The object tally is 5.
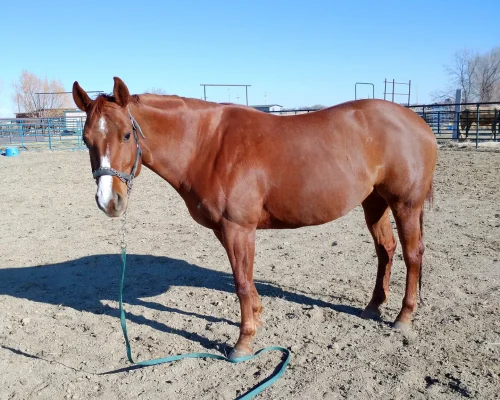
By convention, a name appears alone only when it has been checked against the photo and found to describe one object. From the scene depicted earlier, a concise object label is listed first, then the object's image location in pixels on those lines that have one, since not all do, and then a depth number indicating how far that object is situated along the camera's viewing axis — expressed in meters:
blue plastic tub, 16.83
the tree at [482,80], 43.78
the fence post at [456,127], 17.72
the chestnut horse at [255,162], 2.84
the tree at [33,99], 46.06
